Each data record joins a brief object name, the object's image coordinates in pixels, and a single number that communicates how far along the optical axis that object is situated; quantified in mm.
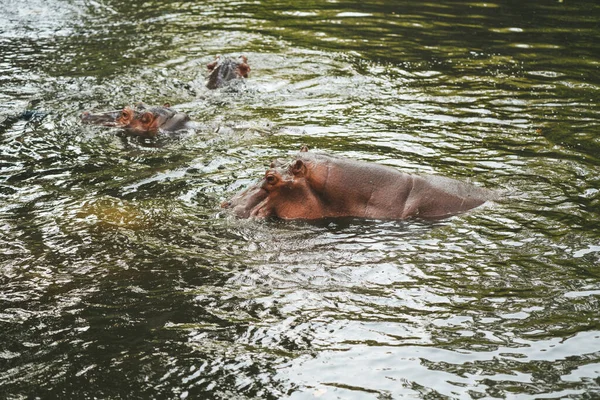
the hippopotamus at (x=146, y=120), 11797
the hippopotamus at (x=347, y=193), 7898
